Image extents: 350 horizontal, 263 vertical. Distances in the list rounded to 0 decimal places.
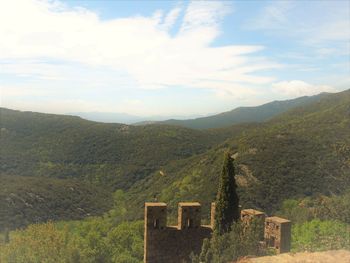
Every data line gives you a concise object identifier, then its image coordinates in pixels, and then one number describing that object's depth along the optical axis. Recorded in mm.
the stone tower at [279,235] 15172
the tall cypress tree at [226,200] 16281
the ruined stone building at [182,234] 15078
